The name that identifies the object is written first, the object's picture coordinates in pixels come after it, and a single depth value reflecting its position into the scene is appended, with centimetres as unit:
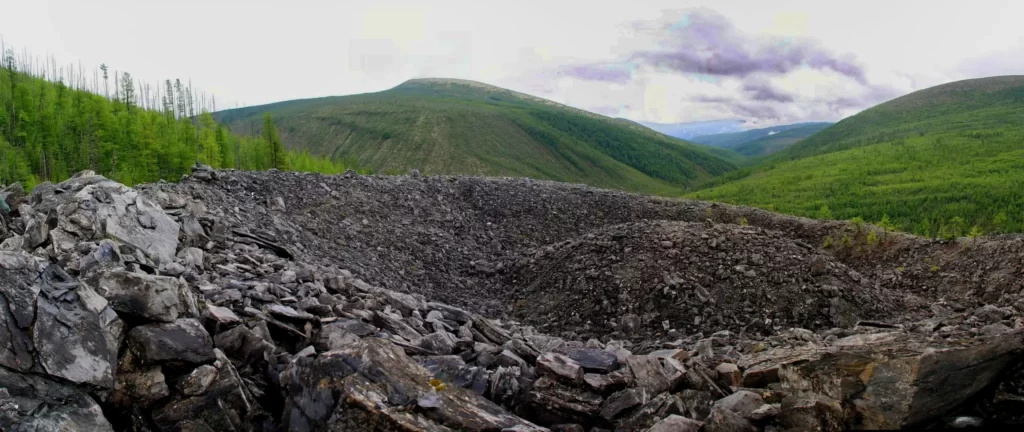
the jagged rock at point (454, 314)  1350
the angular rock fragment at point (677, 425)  704
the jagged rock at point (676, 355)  981
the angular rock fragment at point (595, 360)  888
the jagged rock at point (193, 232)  1463
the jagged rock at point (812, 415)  686
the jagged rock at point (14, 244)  1171
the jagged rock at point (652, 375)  829
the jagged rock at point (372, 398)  706
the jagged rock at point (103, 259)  1015
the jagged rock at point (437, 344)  1029
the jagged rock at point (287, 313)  999
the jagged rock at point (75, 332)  727
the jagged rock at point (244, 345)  885
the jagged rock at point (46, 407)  664
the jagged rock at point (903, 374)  714
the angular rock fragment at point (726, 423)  703
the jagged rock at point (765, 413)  704
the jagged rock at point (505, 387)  854
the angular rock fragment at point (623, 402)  786
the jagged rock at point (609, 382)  836
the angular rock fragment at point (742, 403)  734
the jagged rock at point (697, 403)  771
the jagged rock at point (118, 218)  1232
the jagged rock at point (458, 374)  859
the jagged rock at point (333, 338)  934
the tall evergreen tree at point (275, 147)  6881
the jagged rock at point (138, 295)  823
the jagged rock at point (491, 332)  1242
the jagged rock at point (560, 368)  848
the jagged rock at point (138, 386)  771
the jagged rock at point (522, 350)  1019
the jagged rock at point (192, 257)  1255
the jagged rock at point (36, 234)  1216
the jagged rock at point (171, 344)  797
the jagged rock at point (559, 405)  802
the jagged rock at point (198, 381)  784
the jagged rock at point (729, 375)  839
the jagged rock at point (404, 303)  1330
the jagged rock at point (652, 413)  754
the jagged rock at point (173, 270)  1092
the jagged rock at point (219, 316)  913
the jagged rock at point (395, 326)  1102
